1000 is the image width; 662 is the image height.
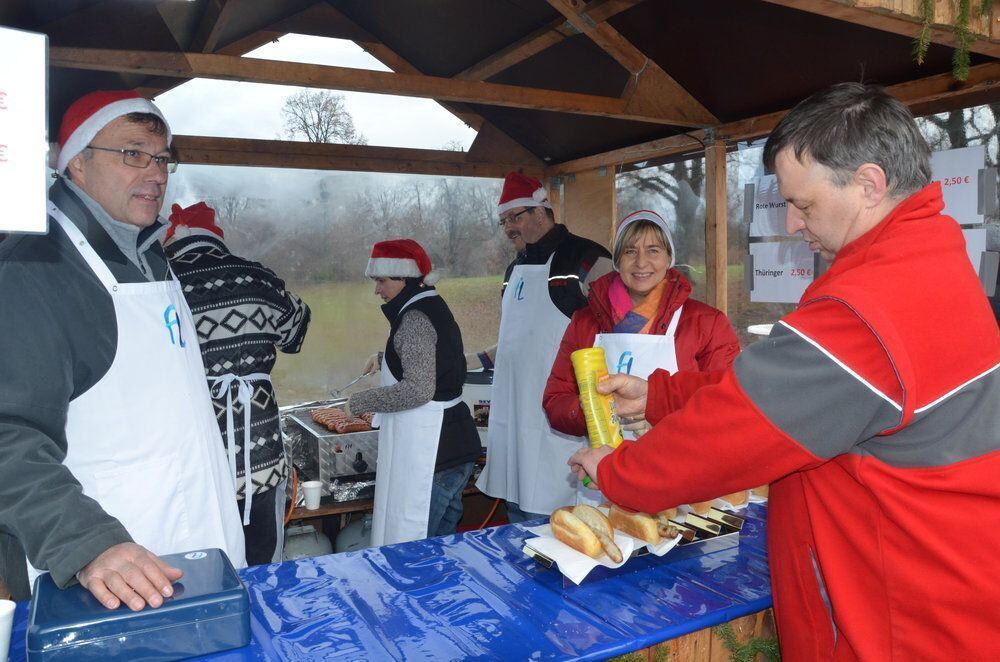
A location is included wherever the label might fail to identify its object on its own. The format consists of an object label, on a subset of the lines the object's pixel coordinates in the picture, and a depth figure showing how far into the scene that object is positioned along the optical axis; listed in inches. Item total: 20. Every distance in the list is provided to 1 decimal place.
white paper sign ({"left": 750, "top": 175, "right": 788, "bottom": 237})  158.9
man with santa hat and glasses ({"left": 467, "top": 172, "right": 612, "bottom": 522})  156.4
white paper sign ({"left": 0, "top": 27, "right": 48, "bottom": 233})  37.6
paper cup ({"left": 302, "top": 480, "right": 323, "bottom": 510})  144.9
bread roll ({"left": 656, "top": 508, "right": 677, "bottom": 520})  72.8
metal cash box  48.2
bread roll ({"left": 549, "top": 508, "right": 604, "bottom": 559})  68.0
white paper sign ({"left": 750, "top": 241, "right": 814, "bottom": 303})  150.6
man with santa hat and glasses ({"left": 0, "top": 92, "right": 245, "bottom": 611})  54.0
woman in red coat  112.2
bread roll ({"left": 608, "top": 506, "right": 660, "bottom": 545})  70.3
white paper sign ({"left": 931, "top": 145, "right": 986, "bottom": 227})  120.1
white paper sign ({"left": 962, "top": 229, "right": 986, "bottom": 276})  118.7
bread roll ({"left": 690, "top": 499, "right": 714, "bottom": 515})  81.6
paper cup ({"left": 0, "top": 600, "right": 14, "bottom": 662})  48.1
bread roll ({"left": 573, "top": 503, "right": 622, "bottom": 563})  67.2
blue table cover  55.8
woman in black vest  140.6
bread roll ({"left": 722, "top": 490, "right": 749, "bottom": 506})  88.0
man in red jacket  47.3
